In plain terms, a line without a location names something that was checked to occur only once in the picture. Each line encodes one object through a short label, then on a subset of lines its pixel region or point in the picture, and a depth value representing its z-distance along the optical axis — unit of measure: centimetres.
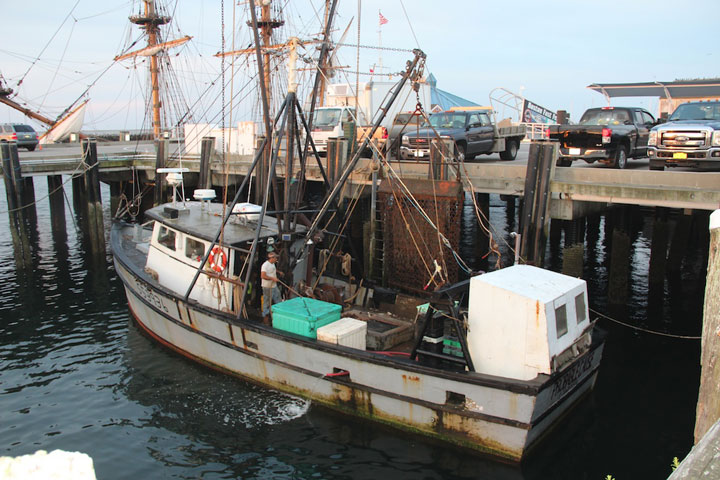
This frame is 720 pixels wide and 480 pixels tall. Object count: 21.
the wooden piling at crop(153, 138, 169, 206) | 2178
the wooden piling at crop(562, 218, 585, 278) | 1319
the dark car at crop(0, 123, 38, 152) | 3219
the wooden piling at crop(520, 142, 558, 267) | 1252
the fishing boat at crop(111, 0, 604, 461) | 842
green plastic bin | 1018
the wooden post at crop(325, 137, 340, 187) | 1700
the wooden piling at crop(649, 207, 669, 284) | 1563
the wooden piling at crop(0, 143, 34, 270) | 1917
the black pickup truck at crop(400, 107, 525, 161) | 1748
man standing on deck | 1113
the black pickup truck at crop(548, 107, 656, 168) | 1550
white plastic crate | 973
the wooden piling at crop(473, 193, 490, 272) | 1975
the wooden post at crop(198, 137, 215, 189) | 2144
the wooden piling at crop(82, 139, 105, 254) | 2033
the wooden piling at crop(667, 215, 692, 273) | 1694
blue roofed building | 4047
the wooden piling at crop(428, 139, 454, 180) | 1421
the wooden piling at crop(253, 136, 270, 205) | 1803
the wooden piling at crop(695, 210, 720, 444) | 387
